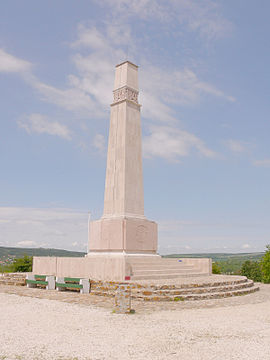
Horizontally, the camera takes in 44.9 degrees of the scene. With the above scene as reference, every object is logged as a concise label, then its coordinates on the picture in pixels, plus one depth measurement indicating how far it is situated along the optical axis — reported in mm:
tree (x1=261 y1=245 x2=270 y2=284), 29134
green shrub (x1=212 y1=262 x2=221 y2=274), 32062
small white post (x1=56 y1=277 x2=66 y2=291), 14876
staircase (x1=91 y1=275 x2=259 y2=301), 12008
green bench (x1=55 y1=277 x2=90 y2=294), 13680
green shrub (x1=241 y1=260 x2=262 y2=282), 46775
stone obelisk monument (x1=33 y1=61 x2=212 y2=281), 17281
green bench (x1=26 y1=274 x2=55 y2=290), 15500
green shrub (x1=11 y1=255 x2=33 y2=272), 27766
